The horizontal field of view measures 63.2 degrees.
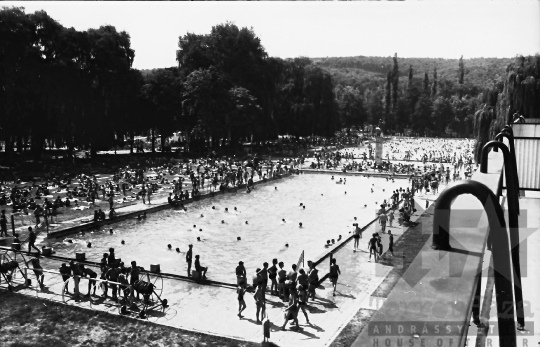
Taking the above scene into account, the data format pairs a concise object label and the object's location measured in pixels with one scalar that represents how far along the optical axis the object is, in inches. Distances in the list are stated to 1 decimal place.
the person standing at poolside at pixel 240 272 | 444.9
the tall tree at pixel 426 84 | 4456.7
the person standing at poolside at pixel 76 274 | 456.6
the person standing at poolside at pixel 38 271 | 481.7
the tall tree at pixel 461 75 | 4734.3
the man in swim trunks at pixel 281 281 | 458.9
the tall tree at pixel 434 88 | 4601.4
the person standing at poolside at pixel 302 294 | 426.3
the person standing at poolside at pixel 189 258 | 546.3
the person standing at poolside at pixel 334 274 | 478.6
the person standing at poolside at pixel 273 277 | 477.1
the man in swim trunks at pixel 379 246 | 615.9
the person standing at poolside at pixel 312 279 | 458.3
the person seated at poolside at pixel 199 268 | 520.1
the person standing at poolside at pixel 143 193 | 1031.4
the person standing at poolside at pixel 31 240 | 611.8
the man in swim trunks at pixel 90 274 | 461.4
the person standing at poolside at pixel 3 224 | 716.7
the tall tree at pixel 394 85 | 4343.0
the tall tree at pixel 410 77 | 4396.4
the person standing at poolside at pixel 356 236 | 668.1
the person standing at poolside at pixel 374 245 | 608.4
